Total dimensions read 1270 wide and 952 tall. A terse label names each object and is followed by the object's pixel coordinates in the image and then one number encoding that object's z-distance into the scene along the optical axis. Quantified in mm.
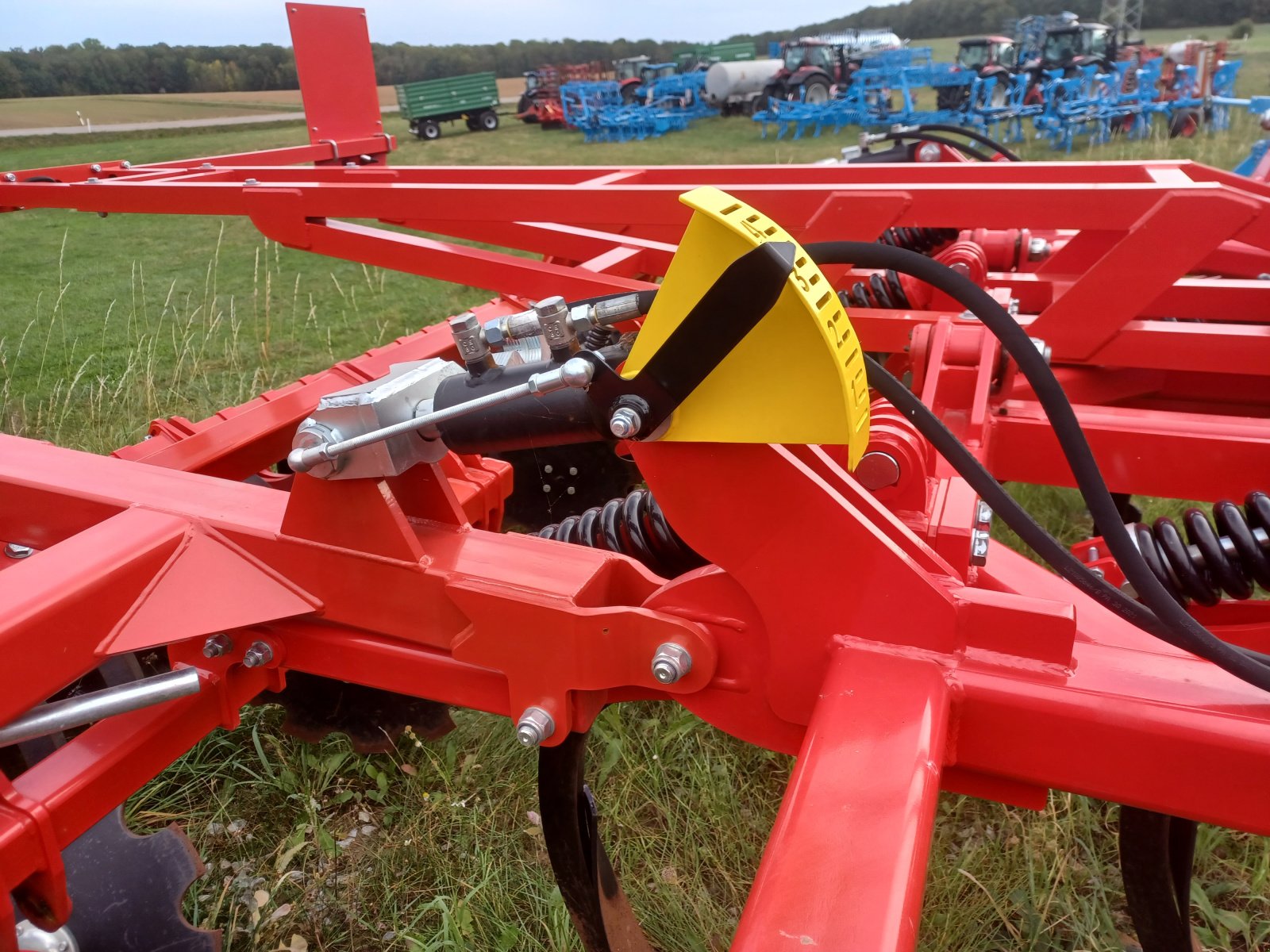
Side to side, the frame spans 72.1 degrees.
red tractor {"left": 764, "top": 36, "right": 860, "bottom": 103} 20047
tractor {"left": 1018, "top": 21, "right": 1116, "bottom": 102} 18125
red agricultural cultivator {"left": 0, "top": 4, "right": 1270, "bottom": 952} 830
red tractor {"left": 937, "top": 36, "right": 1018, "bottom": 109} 17859
